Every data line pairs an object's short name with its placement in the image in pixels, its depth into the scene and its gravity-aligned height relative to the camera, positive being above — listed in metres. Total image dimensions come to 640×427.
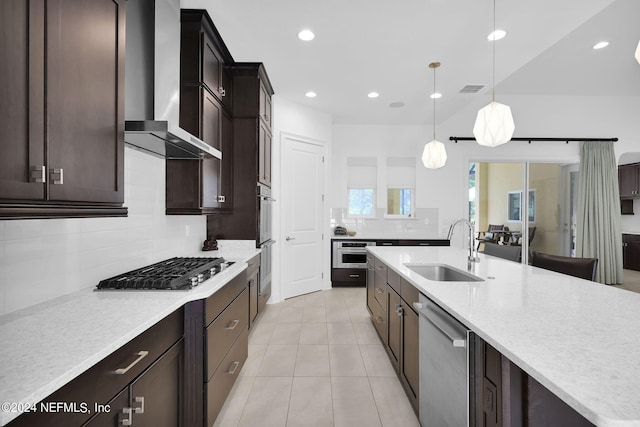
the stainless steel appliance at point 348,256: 5.26 -0.75
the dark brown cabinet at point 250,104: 3.28 +1.20
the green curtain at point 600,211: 5.42 +0.06
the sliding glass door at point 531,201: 5.71 +0.25
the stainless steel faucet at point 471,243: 2.25 -0.23
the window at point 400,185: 5.84 +0.56
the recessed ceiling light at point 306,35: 2.77 +1.68
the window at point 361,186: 5.81 +0.53
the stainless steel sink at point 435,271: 2.31 -0.46
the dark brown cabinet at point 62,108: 0.83 +0.34
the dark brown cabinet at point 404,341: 1.78 -0.86
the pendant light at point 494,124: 2.44 +0.74
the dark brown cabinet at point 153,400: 0.96 -0.69
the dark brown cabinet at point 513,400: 0.84 -0.56
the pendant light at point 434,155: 3.78 +0.75
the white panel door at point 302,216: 4.35 -0.04
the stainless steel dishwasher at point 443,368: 1.17 -0.69
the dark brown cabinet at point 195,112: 2.39 +0.83
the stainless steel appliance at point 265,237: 3.34 -0.28
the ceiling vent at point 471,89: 4.01 +1.72
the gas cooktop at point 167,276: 1.52 -0.36
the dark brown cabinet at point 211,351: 1.50 -0.80
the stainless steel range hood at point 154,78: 1.59 +0.80
